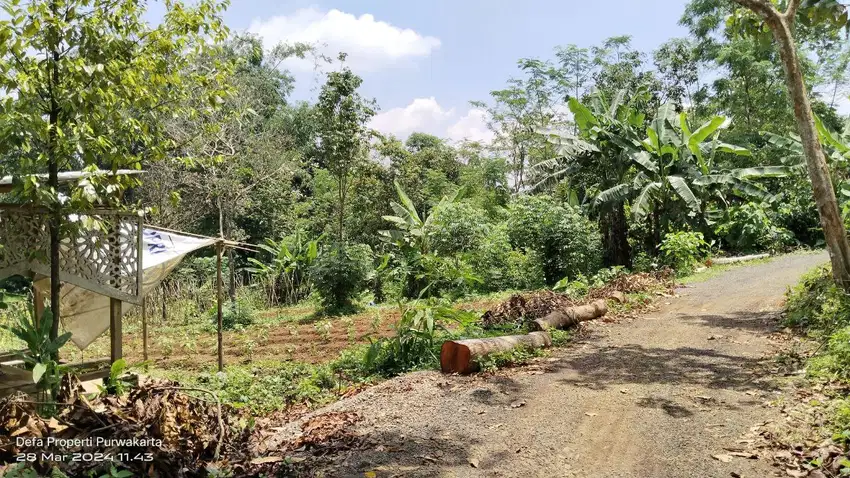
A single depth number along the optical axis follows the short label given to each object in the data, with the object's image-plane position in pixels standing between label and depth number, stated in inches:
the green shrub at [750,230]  665.6
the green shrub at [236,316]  537.0
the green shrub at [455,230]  639.8
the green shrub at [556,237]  593.9
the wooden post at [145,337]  366.0
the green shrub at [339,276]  573.0
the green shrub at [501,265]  626.5
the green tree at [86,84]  185.2
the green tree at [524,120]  1010.7
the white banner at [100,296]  292.9
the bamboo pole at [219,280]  323.0
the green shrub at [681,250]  567.2
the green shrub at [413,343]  309.6
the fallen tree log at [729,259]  630.5
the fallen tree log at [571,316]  353.4
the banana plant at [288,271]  668.7
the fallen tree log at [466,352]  281.1
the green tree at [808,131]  310.2
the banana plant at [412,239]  637.3
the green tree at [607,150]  608.1
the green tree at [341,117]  598.5
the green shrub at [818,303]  295.9
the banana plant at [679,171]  581.0
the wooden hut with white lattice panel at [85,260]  215.8
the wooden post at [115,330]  252.2
